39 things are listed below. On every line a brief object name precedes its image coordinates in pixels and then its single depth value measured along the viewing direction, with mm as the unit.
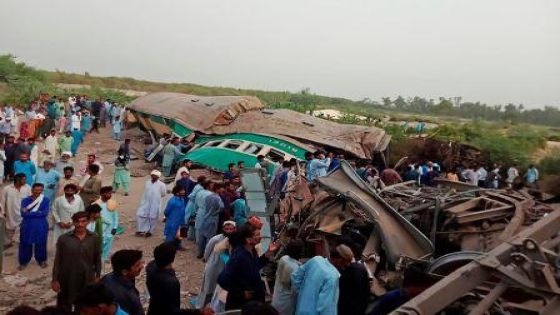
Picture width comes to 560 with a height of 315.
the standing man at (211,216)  8672
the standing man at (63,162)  9916
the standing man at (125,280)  3828
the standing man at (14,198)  8078
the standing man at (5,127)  17086
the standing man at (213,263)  5555
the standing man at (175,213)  8766
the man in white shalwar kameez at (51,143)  13508
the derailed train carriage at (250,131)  16078
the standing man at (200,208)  8727
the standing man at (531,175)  17281
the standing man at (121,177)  13312
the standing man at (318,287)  4398
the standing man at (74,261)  5500
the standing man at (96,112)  24531
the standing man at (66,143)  14449
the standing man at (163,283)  4164
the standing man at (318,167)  13086
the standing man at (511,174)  17125
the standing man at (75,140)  17969
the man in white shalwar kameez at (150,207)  9680
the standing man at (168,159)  16250
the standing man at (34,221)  7531
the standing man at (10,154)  12391
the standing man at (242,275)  4738
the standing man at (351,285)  4688
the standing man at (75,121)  19628
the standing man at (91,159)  9773
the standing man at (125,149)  15211
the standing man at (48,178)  9188
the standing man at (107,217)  7410
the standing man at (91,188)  8383
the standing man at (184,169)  10680
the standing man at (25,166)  9977
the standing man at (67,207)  7336
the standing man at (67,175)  8617
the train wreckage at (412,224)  5223
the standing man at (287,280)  4902
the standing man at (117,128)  22859
